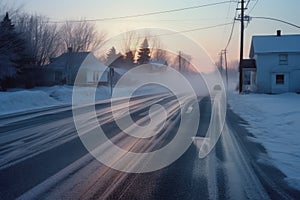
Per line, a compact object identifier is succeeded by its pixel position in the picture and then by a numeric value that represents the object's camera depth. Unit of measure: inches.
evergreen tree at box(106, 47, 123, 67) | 3423.2
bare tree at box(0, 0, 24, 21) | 1474.5
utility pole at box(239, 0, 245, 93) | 1647.4
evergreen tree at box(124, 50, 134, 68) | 3440.2
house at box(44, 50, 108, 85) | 2162.9
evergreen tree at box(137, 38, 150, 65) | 3567.9
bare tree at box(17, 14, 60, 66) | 1826.0
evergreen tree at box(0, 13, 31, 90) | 1369.3
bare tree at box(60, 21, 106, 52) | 2370.8
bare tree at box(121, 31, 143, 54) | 3393.2
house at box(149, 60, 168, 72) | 3025.6
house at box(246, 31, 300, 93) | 1786.4
